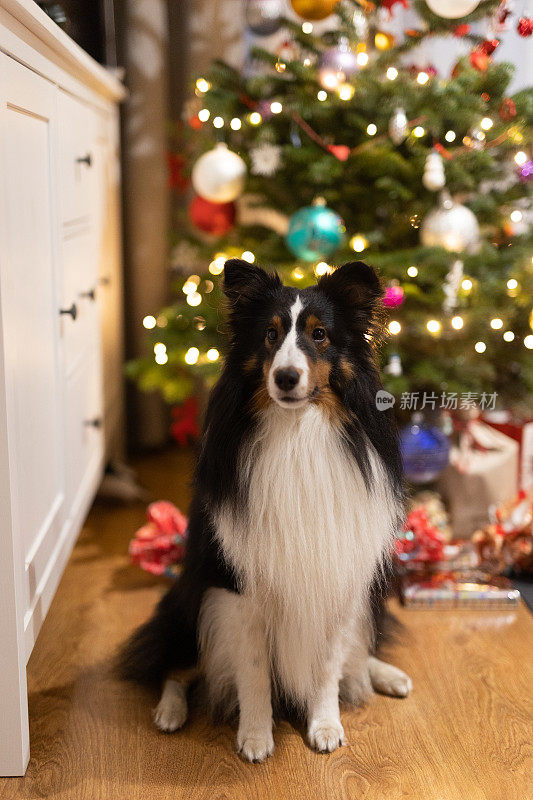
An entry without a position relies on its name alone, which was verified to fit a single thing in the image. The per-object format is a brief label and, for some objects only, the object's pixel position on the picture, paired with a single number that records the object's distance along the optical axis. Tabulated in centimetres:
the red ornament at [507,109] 226
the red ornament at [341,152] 229
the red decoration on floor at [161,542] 232
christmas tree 226
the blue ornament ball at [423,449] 238
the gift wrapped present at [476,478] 249
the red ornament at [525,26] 208
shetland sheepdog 140
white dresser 137
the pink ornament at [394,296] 208
